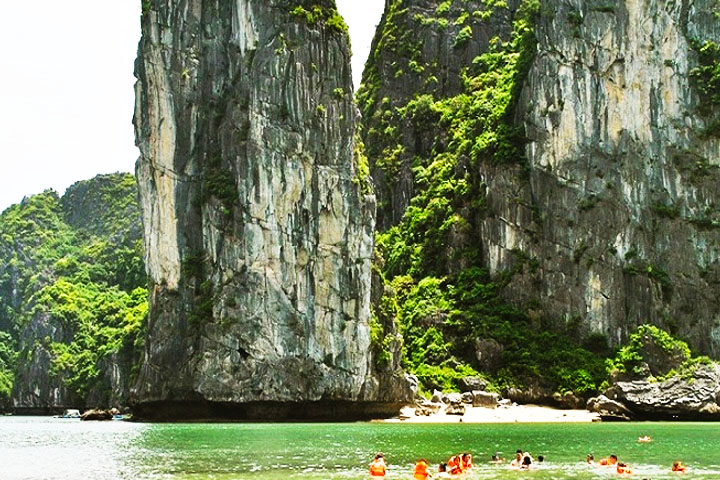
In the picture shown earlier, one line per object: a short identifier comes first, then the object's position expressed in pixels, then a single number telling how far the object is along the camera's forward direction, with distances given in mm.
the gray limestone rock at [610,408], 60812
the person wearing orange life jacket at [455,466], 27828
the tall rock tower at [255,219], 60469
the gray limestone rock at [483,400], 65750
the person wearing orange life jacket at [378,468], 27250
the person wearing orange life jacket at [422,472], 26516
